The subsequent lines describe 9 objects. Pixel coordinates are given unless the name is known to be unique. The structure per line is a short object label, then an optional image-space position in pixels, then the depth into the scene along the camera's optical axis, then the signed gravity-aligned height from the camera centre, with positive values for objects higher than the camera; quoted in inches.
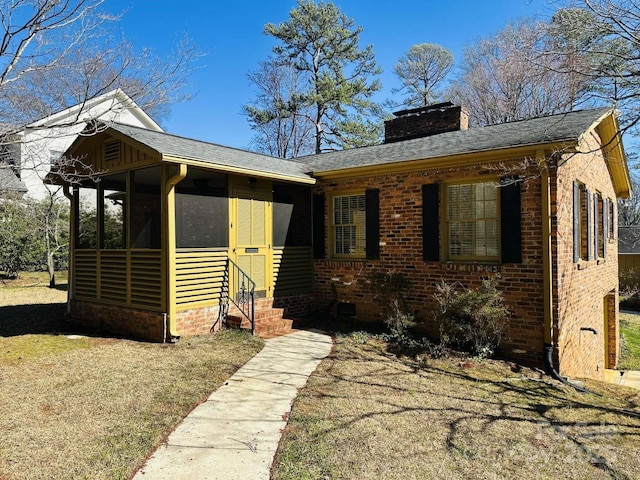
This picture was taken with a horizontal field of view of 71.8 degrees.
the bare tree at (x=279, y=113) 942.4 +292.4
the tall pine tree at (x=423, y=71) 997.2 +406.2
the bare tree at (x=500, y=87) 767.7 +301.5
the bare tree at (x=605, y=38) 244.4 +124.6
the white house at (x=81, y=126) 295.9 +117.2
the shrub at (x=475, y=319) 266.8 -44.0
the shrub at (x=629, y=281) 825.0 -65.0
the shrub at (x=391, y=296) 308.8 -35.6
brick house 273.3 +13.4
